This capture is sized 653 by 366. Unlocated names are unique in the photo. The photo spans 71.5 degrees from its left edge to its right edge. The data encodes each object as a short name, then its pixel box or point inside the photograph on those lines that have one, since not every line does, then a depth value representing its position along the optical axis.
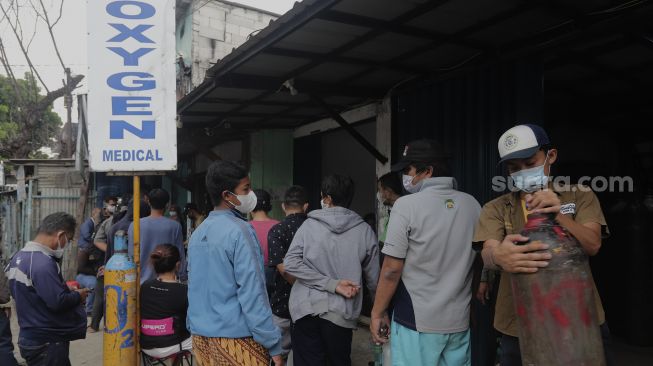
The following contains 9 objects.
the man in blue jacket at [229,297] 2.48
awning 3.30
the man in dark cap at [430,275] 2.51
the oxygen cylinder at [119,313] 3.12
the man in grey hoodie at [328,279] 3.07
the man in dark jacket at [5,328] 3.64
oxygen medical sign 3.07
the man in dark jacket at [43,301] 3.34
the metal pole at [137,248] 3.21
